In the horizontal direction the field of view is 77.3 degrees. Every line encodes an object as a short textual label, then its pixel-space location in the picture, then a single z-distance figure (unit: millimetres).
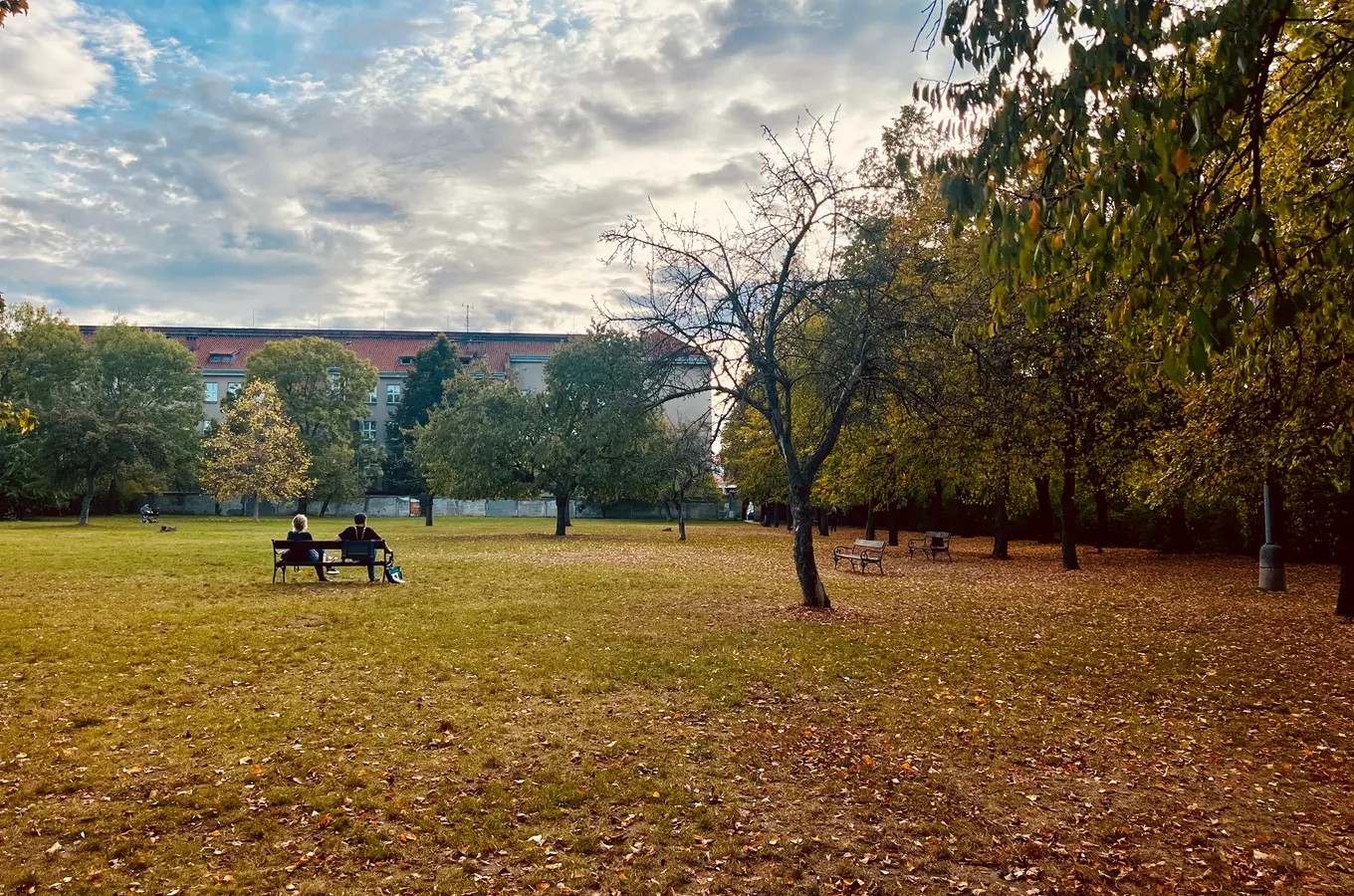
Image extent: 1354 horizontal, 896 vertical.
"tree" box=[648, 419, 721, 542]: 32403
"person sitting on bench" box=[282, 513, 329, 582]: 18078
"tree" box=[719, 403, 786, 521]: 40500
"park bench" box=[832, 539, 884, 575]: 22406
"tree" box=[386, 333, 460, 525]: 70875
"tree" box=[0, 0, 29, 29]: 8844
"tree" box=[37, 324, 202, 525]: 44375
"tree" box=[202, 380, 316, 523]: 51656
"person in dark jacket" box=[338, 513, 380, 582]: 18750
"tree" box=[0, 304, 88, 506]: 50406
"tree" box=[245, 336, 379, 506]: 62219
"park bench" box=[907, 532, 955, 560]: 28516
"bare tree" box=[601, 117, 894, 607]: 14109
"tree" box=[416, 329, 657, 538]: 40812
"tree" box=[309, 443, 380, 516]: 61469
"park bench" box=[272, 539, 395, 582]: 18250
